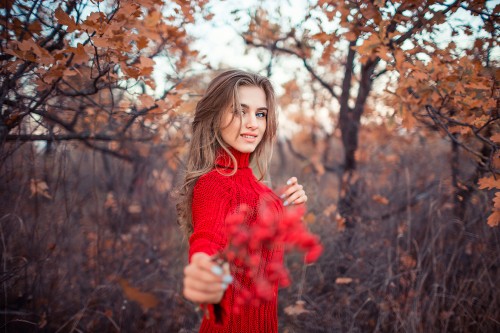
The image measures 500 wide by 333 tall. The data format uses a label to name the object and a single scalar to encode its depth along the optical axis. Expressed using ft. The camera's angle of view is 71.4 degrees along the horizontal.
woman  4.42
